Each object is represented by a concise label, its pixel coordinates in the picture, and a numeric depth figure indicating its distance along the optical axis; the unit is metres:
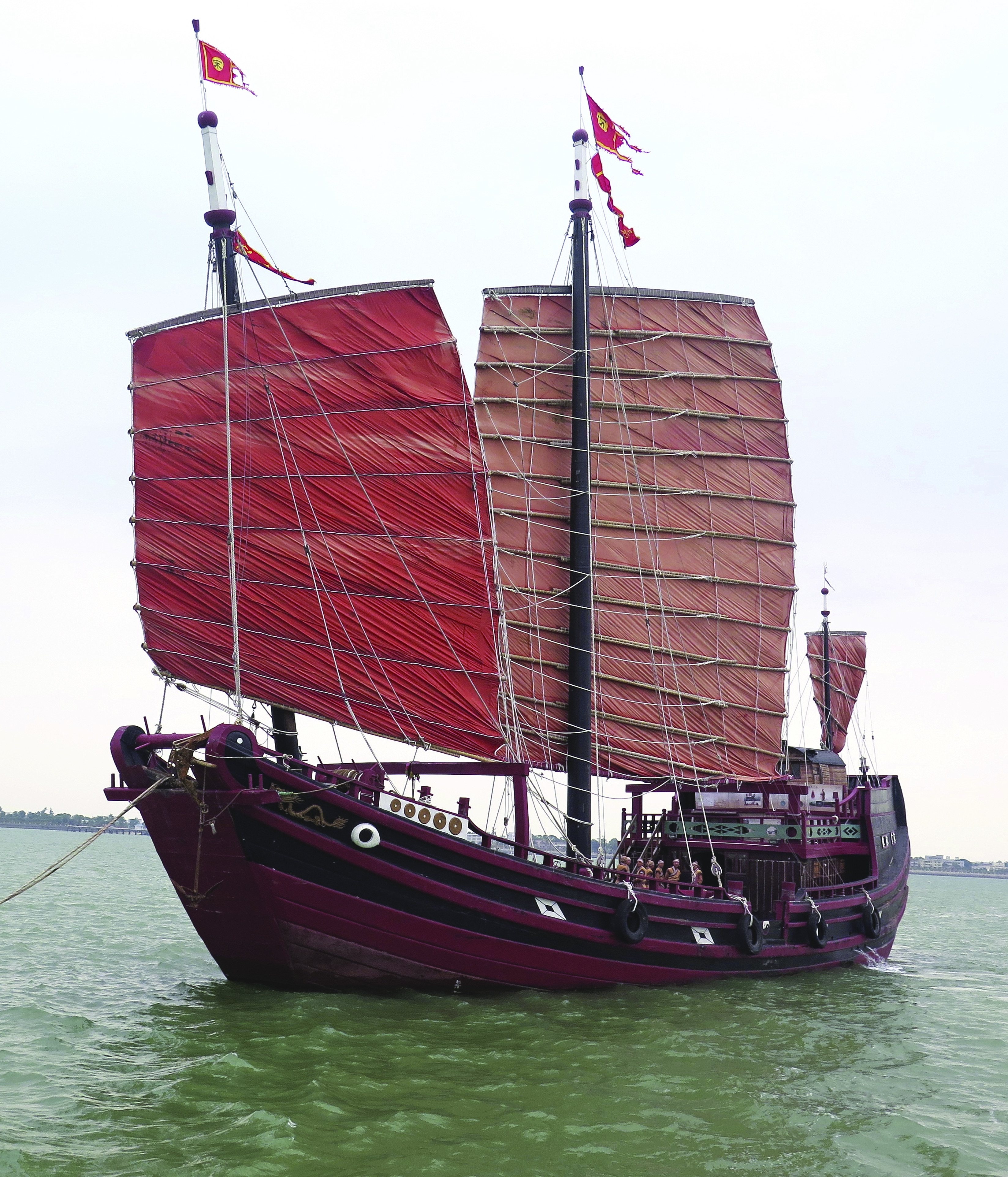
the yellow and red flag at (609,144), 18.67
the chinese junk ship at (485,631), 12.08
